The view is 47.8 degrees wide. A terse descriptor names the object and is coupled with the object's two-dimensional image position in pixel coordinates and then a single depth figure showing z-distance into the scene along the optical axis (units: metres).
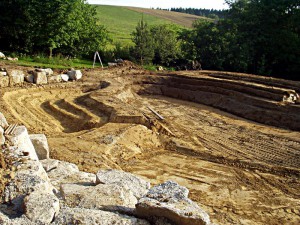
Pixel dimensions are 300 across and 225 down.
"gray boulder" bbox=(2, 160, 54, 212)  4.79
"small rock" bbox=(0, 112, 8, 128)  7.15
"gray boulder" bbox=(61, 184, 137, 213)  4.89
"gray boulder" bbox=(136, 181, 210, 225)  4.45
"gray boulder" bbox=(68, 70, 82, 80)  18.42
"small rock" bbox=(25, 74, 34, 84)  16.70
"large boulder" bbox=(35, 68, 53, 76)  17.21
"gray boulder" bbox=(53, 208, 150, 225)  4.29
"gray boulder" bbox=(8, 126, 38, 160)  6.31
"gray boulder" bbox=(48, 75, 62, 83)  17.40
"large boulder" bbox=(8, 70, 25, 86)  16.02
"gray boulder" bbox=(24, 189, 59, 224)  4.27
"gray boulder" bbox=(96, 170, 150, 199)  5.83
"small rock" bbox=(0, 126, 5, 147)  6.20
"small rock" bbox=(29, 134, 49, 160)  7.54
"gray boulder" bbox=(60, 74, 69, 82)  17.95
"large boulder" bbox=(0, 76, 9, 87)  15.56
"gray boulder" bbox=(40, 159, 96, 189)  6.20
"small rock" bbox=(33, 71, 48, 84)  16.69
